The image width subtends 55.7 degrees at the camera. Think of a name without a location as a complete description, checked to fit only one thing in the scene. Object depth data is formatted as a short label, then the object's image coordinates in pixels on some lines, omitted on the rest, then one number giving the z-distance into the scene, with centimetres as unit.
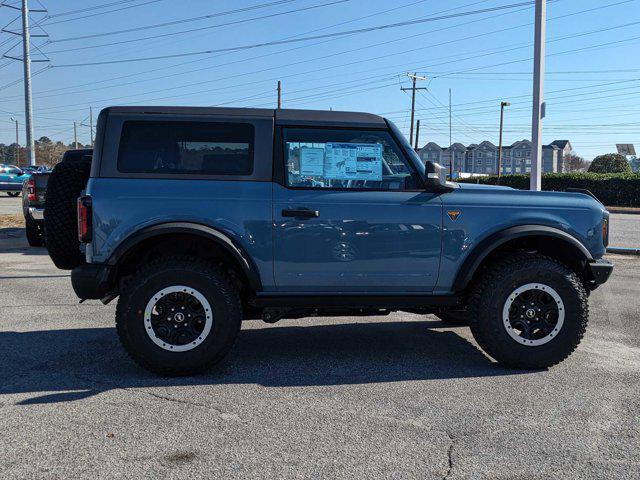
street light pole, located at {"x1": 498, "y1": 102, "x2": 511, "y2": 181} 6141
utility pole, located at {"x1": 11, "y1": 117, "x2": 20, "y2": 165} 10781
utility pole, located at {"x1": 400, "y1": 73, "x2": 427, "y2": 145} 6099
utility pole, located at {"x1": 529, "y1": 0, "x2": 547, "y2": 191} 1199
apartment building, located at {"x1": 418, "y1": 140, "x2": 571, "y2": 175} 12644
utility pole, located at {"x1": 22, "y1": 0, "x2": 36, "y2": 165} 2791
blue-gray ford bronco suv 461
